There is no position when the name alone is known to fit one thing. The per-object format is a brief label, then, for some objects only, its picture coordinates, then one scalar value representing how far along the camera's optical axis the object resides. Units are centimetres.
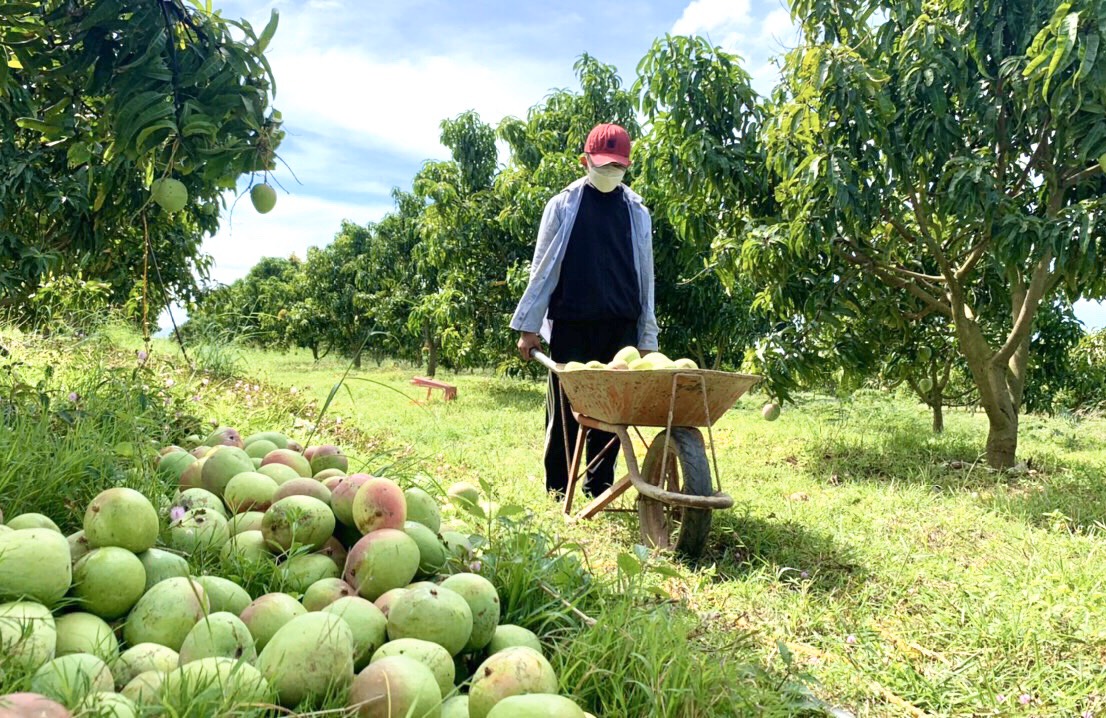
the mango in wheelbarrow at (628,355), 369
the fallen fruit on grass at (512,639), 149
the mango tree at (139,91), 222
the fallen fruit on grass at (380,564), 151
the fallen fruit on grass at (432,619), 132
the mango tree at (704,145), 605
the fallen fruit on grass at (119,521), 141
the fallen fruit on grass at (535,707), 106
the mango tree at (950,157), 453
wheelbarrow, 317
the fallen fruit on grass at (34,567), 123
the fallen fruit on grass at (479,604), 146
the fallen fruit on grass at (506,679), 116
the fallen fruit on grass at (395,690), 112
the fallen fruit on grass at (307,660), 114
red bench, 1177
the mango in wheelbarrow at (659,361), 342
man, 427
